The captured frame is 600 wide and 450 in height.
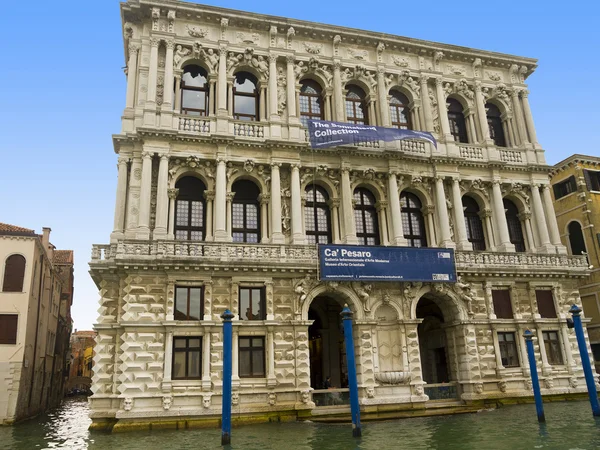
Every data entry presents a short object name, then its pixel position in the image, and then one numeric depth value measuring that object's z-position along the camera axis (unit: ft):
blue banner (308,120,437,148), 83.76
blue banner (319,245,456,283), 77.92
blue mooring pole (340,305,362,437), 52.34
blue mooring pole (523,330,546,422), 58.44
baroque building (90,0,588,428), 71.61
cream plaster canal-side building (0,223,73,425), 84.94
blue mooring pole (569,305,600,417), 58.23
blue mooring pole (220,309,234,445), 48.65
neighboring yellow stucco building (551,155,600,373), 113.29
